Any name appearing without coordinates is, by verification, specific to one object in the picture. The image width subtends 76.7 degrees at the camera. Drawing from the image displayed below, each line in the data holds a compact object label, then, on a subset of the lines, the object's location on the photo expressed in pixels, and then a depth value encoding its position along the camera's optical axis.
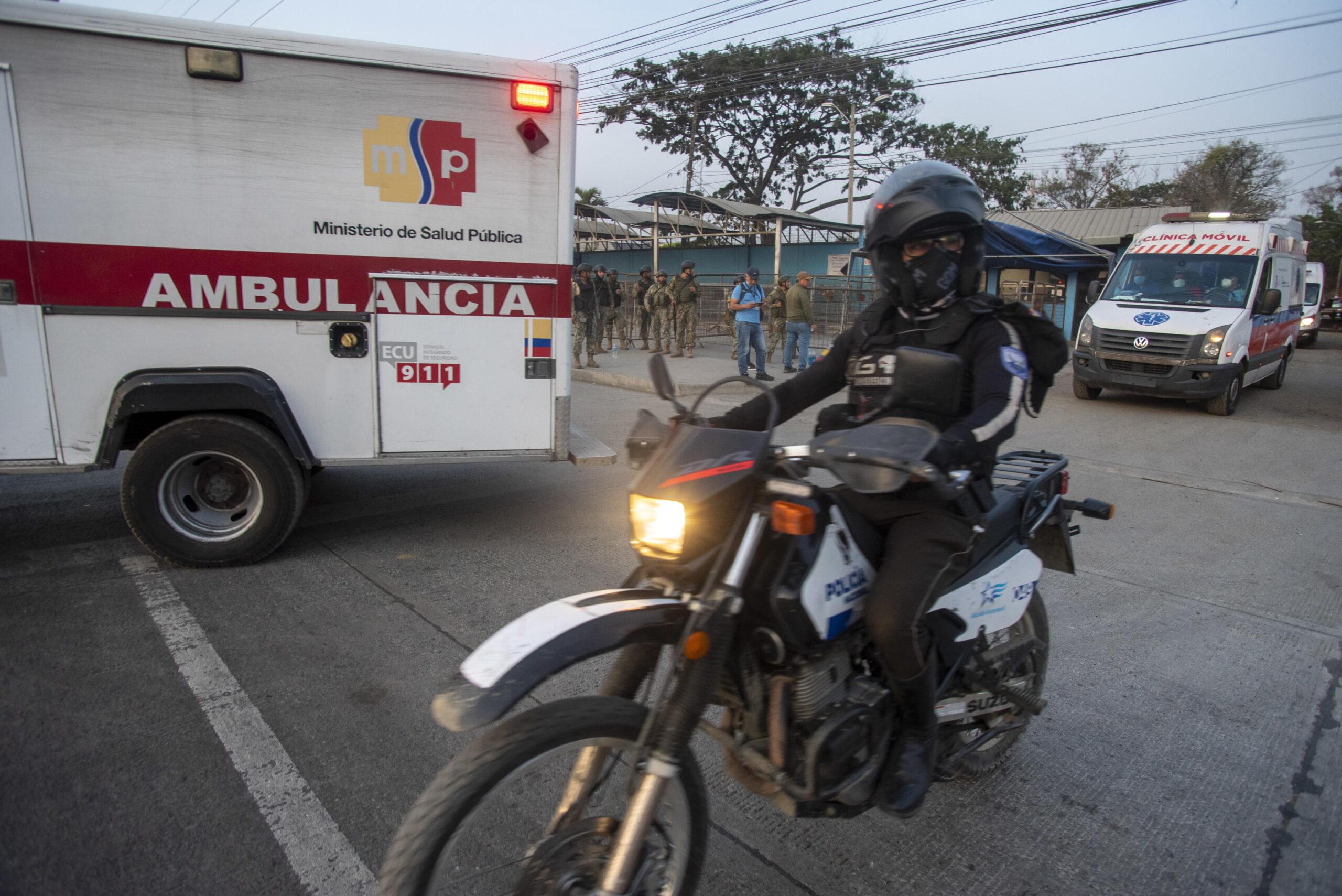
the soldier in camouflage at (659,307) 18.77
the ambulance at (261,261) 4.45
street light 31.79
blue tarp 19.61
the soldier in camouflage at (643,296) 20.03
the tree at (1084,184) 46.69
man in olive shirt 14.78
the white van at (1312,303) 22.17
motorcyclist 2.26
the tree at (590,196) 45.19
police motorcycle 1.78
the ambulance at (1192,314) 11.38
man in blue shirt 14.29
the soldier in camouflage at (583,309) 16.06
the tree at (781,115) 39.78
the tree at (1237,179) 40.06
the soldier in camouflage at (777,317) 17.19
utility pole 42.81
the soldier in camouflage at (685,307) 17.19
